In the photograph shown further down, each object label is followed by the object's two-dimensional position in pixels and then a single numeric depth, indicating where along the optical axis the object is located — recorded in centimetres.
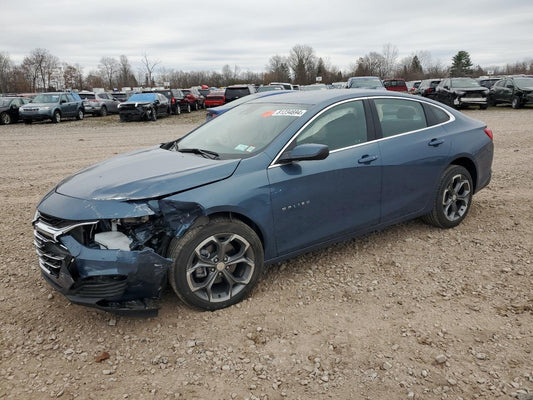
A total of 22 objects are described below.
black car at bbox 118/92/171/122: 2259
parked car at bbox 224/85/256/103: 2617
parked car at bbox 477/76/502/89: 2966
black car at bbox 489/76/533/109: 2116
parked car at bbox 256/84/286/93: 2367
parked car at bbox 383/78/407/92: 2596
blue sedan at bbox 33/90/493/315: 308
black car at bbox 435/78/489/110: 2144
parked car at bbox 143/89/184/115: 2625
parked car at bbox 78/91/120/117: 2744
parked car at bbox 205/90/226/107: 2866
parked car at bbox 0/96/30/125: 2197
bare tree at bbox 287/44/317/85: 8138
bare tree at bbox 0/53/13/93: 7939
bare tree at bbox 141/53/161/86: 8612
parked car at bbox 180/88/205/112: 2974
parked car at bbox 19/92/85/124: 2175
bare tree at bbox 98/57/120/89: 10562
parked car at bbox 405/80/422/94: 3867
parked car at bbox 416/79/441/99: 2409
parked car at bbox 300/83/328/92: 2456
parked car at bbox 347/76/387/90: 1984
